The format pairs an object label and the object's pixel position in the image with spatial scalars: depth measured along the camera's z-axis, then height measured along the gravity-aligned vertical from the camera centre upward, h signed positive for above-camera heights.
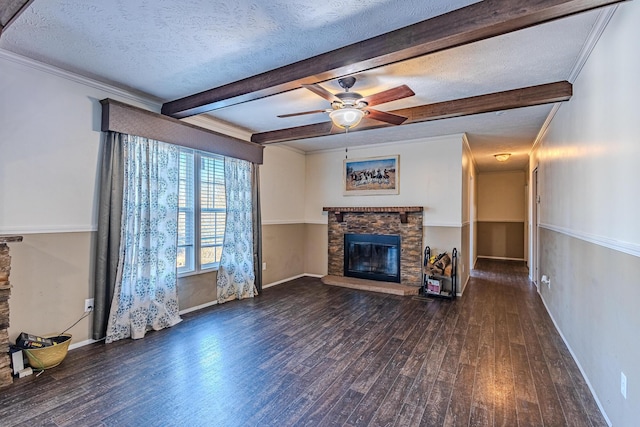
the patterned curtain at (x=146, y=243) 3.17 -0.30
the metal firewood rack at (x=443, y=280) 4.76 -1.00
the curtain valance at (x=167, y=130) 3.04 +1.00
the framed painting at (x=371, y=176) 5.46 +0.76
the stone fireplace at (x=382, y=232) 5.21 -0.28
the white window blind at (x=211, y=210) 4.23 +0.09
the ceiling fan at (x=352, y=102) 2.71 +1.08
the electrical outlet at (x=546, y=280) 4.01 -0.85
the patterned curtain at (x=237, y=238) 4.47 -0.33
